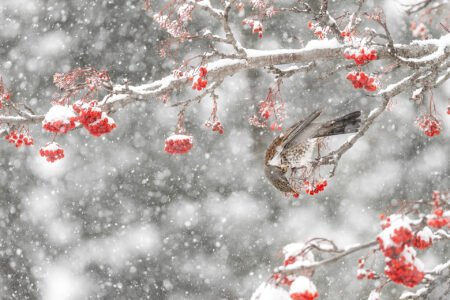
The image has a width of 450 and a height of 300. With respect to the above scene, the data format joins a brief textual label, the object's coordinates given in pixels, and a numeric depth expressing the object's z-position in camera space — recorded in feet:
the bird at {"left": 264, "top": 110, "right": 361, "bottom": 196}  24.79
